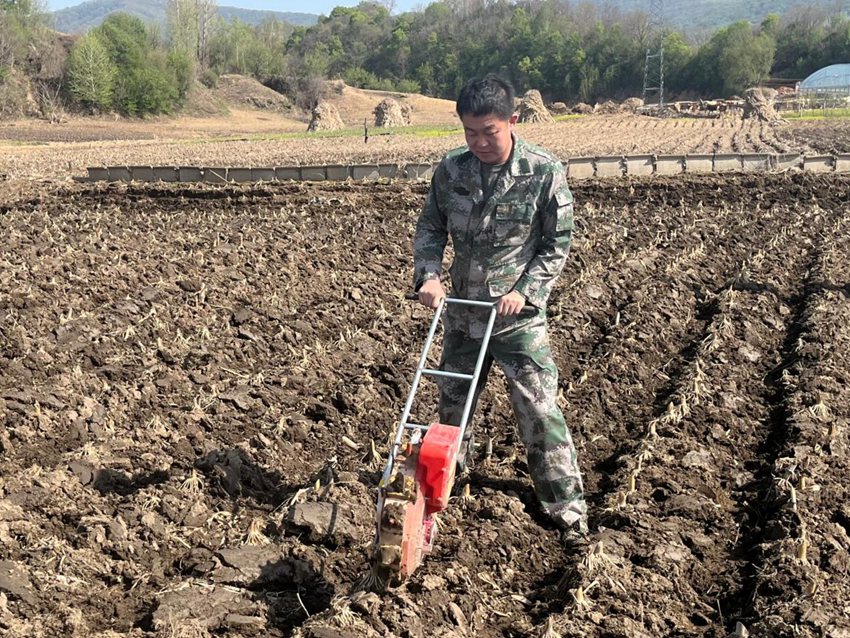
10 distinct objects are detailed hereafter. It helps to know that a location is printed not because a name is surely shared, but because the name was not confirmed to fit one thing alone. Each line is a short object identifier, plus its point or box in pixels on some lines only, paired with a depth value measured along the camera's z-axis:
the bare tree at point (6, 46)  58.59
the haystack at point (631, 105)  56.49
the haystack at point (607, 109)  55.34
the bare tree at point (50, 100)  56.28
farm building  68.56
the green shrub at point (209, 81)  72.38
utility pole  81.88
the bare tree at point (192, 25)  82.19
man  4.26
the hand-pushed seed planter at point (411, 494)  3.57
